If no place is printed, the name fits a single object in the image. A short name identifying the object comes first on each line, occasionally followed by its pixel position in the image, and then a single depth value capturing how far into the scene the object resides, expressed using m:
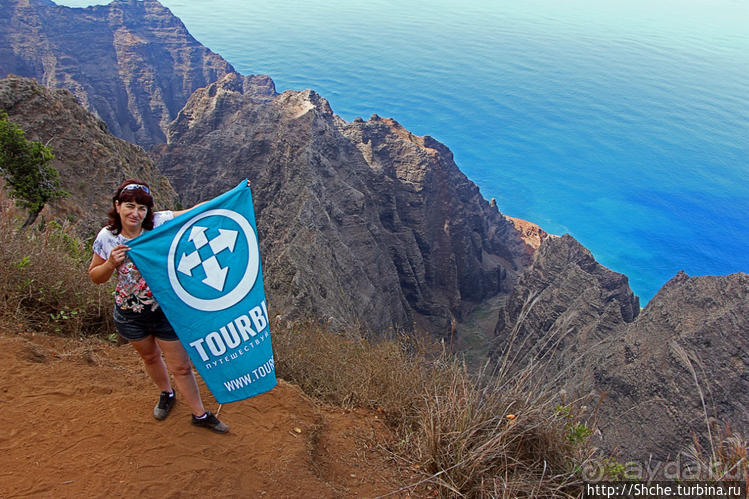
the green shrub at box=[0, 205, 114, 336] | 5.07
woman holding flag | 3.32
